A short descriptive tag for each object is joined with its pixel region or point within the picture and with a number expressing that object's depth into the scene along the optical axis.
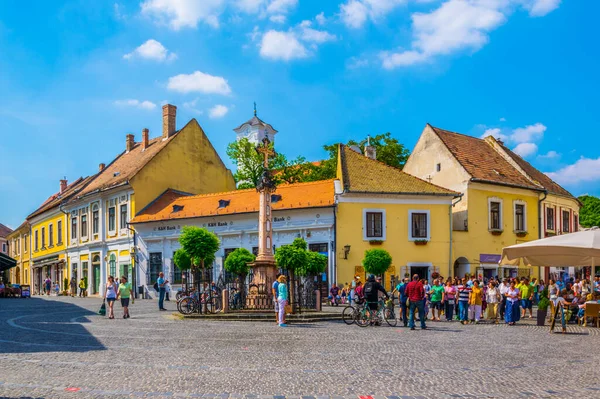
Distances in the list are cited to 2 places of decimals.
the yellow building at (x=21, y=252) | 62.22
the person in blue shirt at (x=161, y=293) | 27.64
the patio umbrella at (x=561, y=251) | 18.83
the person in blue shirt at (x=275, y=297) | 20.33
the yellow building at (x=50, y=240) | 51.62
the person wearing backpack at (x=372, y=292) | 19.72
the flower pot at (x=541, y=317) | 20.27
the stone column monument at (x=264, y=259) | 23.28
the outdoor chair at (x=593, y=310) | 19.91
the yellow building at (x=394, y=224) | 34.81
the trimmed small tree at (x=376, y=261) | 33.38
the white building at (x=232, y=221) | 35.31
